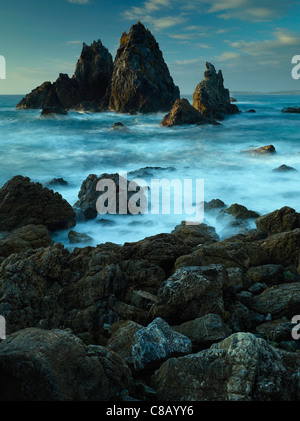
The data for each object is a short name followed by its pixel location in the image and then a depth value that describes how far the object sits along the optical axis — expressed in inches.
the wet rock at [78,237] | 434.6
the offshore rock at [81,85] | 2989.7
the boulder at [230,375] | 110.8
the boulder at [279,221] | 355.6
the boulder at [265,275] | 250.8
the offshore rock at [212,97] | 2103.8
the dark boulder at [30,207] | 431.2
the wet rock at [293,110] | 2687.0
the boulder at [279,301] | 201.9
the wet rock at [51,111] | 2306.8
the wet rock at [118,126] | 1833.2
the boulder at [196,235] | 362.7
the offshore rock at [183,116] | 1797.5
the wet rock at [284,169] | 862.0
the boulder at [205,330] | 159.2
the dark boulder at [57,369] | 104.5
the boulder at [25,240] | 315.3
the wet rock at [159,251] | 272.4
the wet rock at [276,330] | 177.2
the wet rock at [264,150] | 1091.9
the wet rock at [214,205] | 580.3
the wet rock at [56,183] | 751.0
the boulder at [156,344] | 141.7
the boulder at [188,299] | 189.5
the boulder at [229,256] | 255.4
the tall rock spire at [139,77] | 2578.7
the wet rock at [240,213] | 504.7
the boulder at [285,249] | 283.6
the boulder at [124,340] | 155.3
